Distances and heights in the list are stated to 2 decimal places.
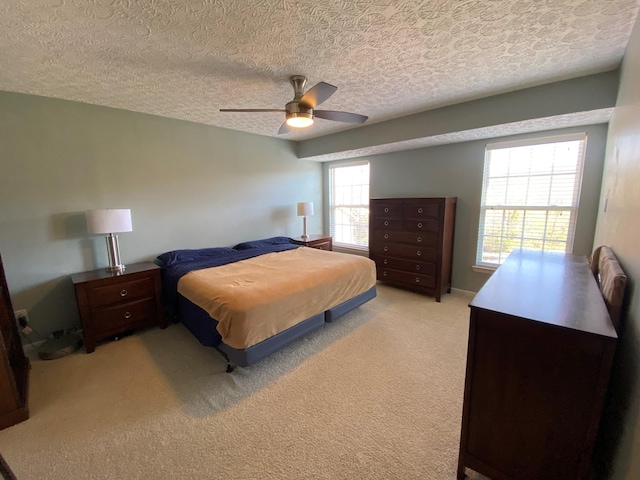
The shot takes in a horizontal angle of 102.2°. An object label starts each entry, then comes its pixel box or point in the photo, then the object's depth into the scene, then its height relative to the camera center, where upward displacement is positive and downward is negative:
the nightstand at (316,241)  4.49 -0.75
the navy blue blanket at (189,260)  2.84 -0.74
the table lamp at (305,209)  4.60 -0.17
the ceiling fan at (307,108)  2.00 +0.78
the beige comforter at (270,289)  2.00 -0.81
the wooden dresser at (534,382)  1.03 -0.80
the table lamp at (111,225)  2.58 -0.23
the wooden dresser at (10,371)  1.68 -1.23
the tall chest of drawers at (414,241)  3.54 -0.64
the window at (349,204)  4.92 -0.11
